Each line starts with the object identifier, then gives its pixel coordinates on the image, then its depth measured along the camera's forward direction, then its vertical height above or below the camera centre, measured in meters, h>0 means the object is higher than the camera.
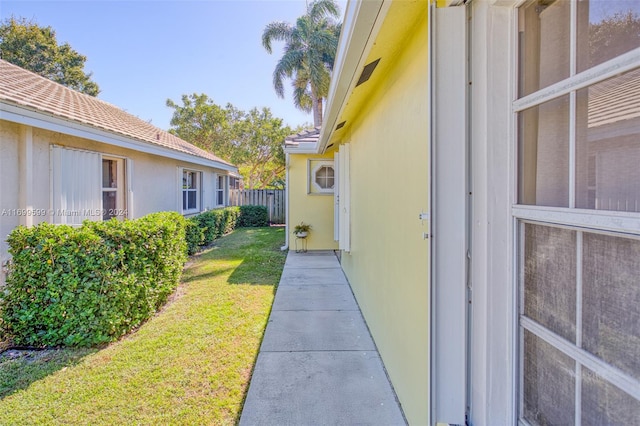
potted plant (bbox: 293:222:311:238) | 8.97 -0.62
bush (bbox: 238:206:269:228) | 15.61 -0.41
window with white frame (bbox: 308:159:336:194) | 9.16 +0.95
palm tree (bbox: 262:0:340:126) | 18.08 +9.62
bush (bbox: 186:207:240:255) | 8.52 -0.58
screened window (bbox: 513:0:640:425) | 0.83 -0.01
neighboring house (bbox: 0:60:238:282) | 4.31 +0.92
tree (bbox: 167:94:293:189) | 23.61 +6.13
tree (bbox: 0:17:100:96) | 18.89 +10.00
